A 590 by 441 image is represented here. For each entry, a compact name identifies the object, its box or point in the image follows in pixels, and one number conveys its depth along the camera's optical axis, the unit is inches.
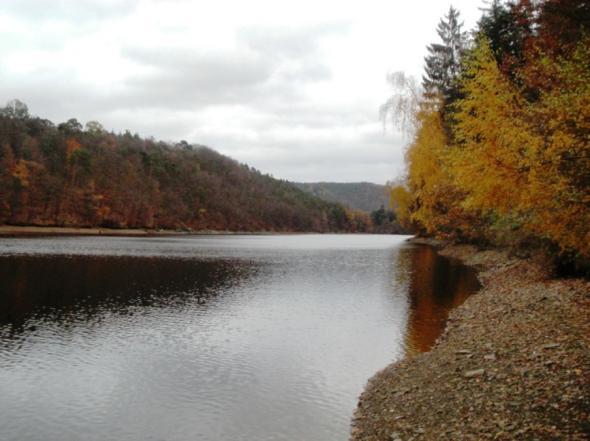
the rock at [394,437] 358.3
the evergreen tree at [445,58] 1859.0
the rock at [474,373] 439.1
